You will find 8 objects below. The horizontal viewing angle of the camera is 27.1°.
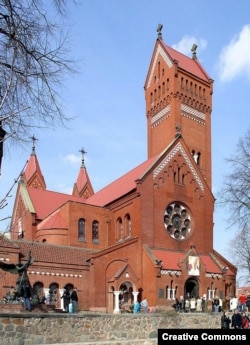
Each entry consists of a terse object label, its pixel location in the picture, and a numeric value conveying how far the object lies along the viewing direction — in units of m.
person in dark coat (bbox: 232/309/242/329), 25.38
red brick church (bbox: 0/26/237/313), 39.25
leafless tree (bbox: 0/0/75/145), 7.99
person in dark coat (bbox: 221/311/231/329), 26.52
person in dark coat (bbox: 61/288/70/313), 33.06
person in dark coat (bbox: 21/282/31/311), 24.69
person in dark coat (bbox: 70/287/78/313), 31.65
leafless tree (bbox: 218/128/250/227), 25.05
